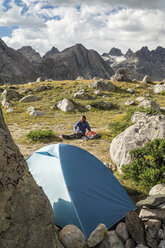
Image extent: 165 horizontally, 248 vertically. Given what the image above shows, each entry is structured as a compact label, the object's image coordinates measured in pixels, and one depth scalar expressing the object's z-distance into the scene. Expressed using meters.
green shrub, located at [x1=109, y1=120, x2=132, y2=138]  16.94
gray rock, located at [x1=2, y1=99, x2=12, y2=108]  30.91
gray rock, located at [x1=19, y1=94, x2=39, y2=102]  33.59
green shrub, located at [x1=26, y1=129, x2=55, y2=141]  16.28
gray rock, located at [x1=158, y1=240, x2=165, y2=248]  5.44
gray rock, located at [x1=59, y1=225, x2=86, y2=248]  4.91
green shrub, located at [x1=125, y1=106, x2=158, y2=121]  19.58
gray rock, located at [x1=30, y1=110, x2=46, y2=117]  25.38
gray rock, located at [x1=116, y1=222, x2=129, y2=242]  5.70
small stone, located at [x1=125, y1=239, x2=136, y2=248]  5.49
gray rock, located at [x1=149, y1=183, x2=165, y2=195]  7.51
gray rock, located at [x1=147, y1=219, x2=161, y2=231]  5.79
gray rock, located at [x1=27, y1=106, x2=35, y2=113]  27.17
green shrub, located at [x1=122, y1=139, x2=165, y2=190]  8.26
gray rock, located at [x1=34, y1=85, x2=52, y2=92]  40.28
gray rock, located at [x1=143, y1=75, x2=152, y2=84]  57.88
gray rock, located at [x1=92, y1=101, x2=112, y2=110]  29.24
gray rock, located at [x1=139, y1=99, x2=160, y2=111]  25.28
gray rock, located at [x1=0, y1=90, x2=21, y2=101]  34.88
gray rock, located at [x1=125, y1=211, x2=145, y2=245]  5.61
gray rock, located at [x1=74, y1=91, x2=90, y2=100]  34.81
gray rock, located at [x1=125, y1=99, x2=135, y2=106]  30.77
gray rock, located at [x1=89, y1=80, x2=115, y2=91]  41.62
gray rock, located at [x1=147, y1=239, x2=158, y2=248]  5.52
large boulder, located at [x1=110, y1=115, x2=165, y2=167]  10.12
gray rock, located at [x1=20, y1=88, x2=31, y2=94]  38.89
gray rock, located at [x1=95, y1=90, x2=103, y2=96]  37.65
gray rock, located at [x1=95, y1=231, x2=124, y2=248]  5.46
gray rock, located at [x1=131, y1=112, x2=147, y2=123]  17.97
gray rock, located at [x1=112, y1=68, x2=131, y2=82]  53.91
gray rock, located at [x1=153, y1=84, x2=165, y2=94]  42.12
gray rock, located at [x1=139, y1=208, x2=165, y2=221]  5.98
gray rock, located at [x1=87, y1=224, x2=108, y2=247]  5.31
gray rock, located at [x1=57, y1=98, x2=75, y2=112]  27.59
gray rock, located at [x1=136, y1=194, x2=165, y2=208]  6.30
